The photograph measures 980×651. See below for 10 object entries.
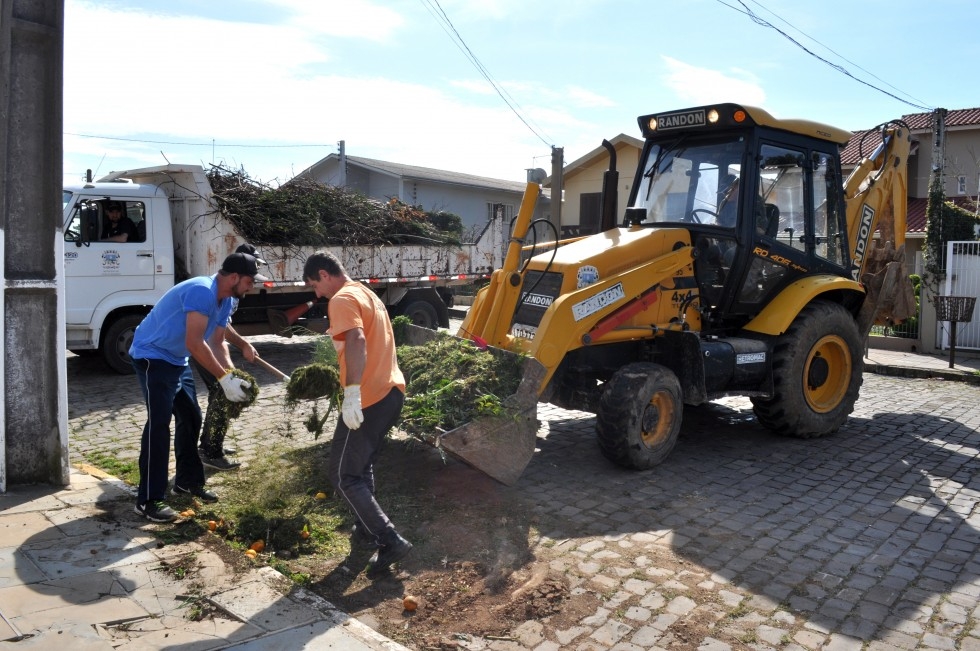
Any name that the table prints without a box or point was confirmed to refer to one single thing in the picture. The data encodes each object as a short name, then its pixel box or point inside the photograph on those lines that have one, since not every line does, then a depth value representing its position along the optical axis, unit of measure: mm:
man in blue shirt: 5027
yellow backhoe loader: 6215
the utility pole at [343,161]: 25547
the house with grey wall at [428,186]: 26656
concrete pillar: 5320
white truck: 9477
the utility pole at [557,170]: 13422
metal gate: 12906
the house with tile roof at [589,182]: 24875
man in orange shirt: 4273
